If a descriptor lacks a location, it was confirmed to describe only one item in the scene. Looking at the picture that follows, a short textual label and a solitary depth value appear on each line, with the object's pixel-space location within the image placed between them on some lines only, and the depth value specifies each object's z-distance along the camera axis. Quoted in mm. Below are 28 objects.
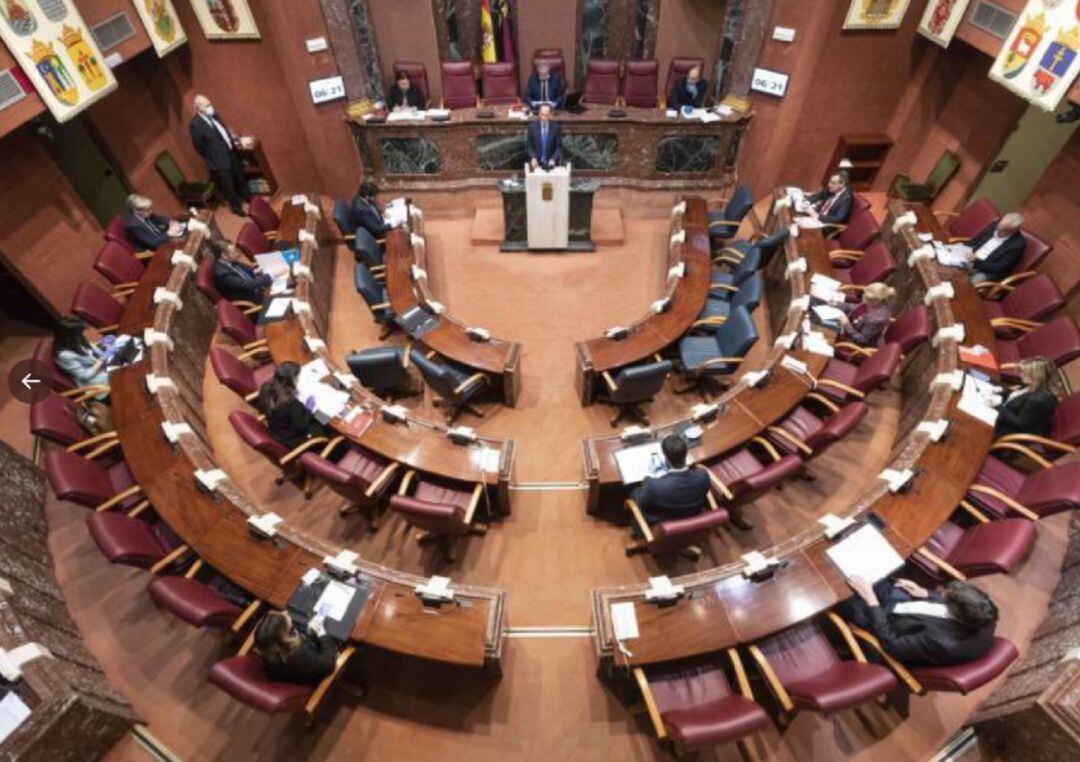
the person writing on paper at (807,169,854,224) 6895
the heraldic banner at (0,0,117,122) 5230
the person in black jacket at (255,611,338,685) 3191
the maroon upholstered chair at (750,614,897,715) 3131
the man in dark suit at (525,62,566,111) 8336
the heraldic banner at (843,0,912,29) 7105
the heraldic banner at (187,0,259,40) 7551
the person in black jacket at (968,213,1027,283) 5875
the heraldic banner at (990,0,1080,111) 5305
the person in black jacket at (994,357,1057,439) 4441
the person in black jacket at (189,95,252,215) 7613
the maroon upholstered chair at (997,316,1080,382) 5059
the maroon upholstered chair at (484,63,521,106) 8961
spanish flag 8814
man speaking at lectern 7746
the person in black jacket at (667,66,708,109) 8141
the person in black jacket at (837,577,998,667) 3105
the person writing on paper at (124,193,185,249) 6605
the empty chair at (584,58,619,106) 8875
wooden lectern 7223
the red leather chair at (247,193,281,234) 7133
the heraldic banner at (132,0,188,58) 6988
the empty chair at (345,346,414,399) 5359
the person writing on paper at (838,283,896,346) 5332
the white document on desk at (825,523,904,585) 3742
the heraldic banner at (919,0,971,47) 6711
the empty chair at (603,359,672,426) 5074
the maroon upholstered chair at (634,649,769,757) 3072
